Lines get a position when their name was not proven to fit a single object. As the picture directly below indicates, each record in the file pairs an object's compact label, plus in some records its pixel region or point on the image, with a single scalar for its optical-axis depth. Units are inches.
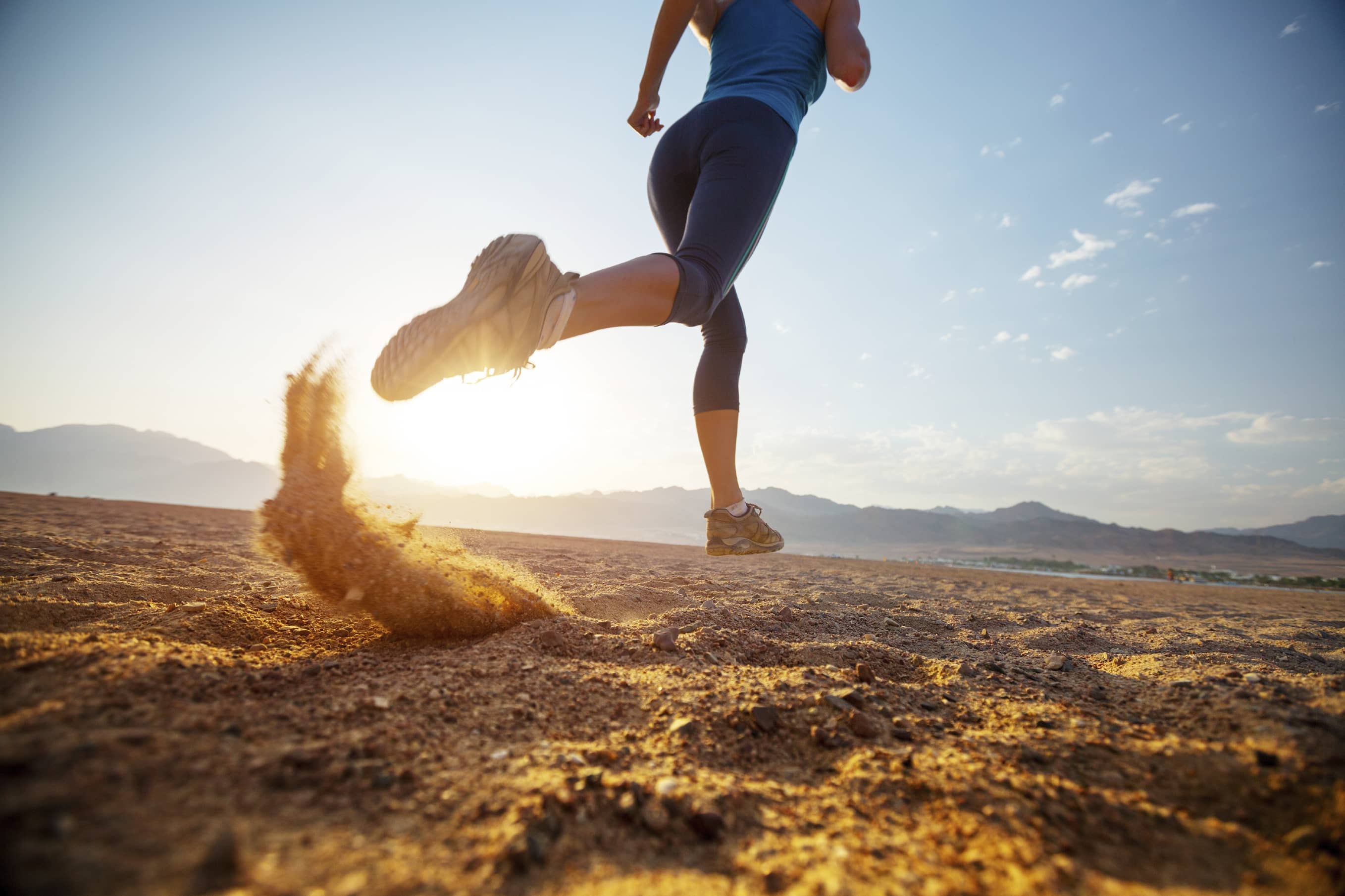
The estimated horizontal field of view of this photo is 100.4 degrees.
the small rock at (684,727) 42.8
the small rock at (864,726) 44.2
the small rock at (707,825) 30.8
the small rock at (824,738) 42.7
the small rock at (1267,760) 34.7
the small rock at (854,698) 49.2
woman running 58.0
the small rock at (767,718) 44.3
